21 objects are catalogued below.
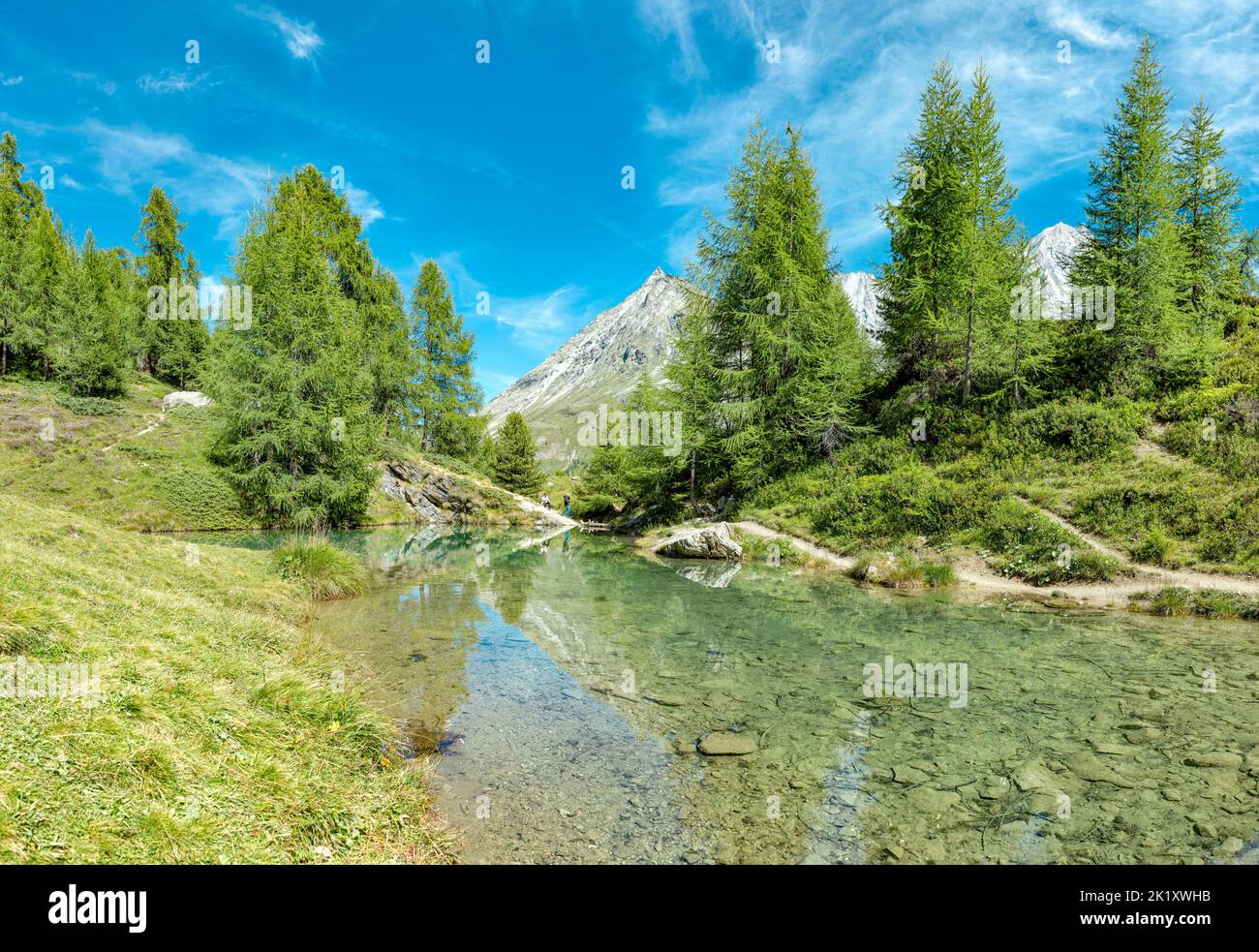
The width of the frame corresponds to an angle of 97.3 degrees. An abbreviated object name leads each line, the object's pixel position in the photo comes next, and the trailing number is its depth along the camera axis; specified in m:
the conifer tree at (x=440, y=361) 53.12
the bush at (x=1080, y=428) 22.81
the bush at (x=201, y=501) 29.38
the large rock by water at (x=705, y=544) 27.23
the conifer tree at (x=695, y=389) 36.69
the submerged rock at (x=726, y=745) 7.29
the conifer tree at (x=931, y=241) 30.08
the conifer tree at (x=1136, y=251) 25.16
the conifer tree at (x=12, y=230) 39.59
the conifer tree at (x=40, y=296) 39.81
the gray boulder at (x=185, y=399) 44.09
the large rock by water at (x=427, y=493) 46.91
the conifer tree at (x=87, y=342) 39.08
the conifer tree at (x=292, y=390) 29.30
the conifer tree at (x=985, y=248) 27.47
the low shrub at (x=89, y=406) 34.88
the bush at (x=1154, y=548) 16.77
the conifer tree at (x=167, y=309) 54.31
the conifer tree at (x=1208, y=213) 29.92
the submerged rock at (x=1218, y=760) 6.47
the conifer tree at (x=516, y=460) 63.81
